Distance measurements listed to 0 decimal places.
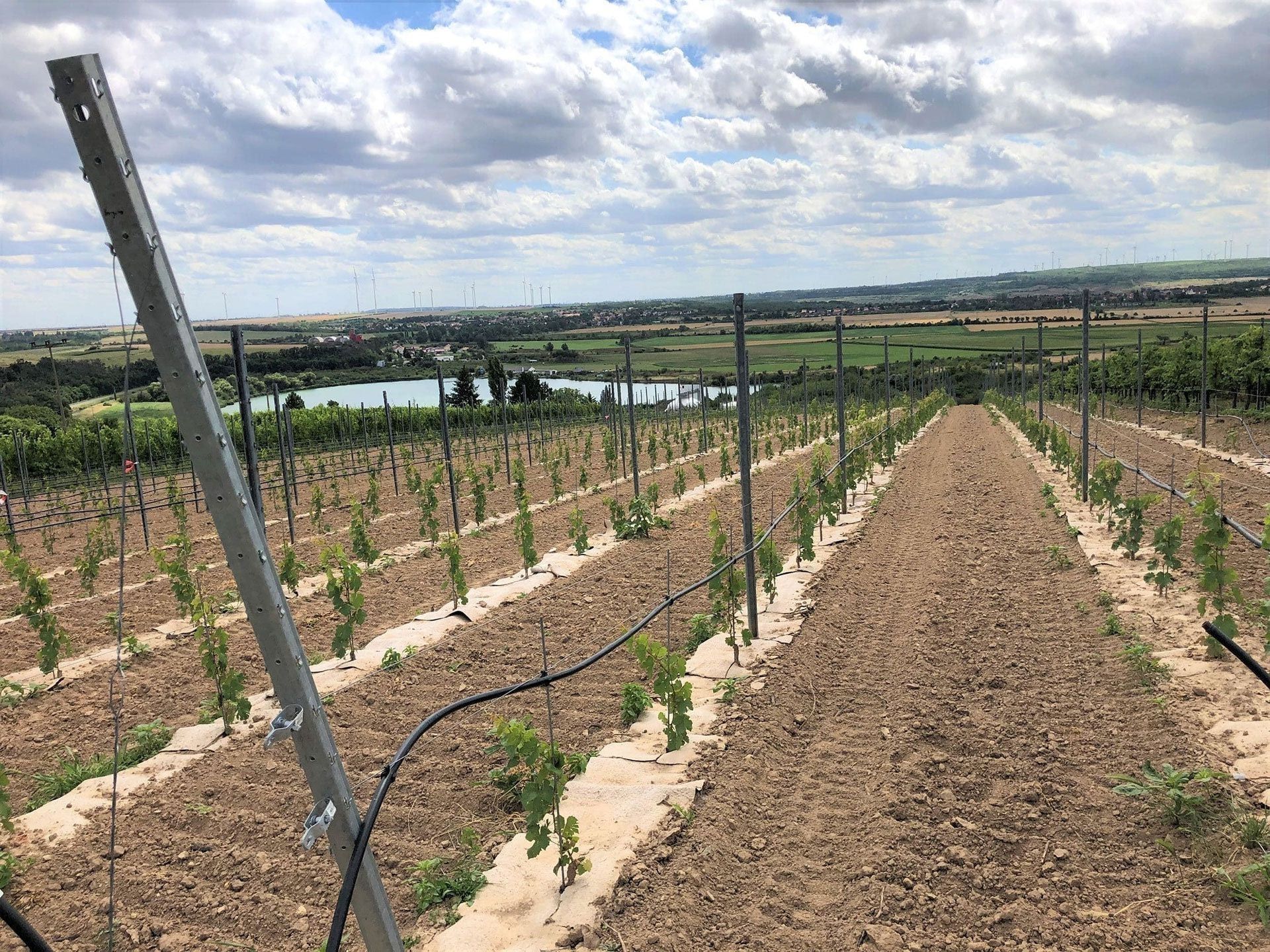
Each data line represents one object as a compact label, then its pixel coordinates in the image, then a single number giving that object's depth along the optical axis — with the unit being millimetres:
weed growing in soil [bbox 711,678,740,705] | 5734
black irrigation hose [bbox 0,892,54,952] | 1750
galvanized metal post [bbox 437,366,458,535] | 11663
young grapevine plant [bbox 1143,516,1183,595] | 7163
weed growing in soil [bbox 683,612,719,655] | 7145
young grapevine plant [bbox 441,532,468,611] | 7898
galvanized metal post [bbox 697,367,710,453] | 23188
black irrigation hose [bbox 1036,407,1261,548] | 5324
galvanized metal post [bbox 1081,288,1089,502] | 11461
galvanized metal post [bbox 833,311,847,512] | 12664
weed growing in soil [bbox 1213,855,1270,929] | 3295
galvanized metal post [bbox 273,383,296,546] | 10930
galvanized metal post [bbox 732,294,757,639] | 6824
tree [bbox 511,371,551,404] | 43812
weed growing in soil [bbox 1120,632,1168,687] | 5555
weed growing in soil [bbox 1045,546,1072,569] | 8872
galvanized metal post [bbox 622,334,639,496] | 12484
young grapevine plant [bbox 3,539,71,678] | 6719
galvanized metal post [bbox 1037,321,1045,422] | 22406
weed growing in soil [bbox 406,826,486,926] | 3676
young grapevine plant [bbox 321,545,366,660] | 6762
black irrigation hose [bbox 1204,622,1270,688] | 3344
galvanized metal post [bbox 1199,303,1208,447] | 17922
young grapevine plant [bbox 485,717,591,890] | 3715
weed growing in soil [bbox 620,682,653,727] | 5547
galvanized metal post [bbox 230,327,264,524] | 6594
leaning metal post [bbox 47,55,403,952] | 1960
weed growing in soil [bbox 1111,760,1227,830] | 3916
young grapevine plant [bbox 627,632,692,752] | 4891
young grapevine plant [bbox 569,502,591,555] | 10367
